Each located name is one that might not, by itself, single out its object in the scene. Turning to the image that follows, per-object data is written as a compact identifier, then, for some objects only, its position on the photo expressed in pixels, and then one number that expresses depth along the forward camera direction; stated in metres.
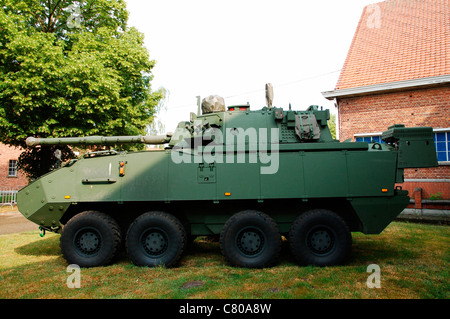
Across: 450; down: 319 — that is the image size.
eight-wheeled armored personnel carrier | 5.61
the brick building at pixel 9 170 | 24.78
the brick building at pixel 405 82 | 11.13
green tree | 11.57
